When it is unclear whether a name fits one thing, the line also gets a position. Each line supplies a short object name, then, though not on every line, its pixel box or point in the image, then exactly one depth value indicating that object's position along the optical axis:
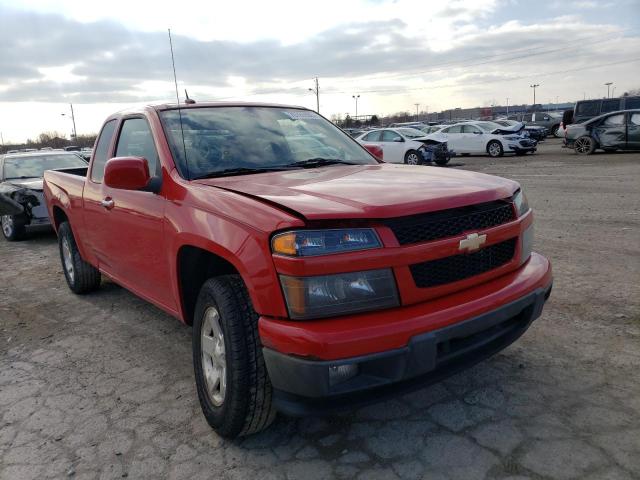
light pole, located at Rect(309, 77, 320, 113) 66.12
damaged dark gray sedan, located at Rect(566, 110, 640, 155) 17.59
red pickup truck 2.20
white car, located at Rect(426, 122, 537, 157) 20.77
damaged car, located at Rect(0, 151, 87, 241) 8.55
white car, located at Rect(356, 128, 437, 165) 18.22
